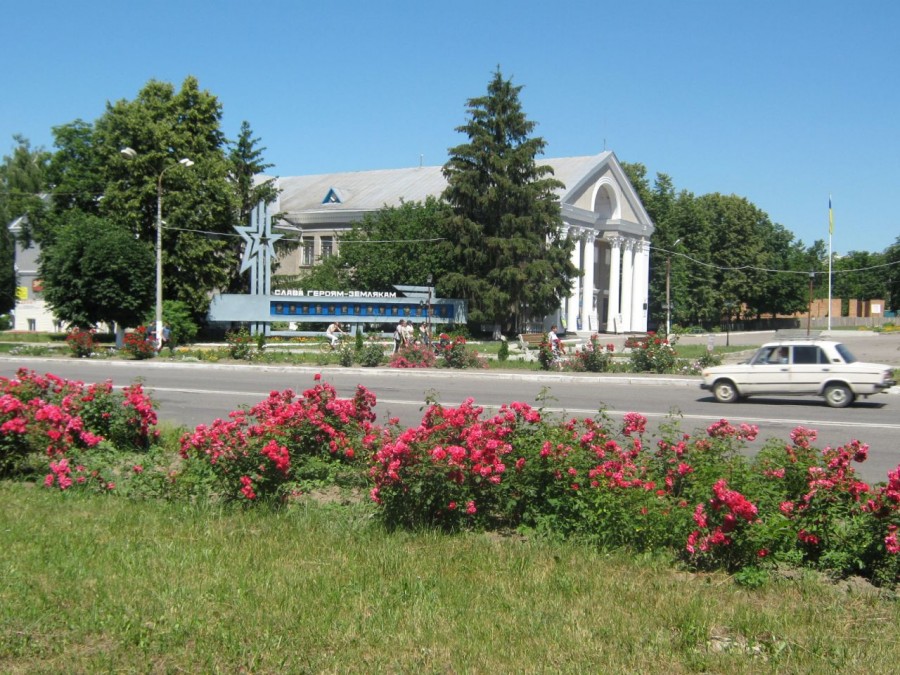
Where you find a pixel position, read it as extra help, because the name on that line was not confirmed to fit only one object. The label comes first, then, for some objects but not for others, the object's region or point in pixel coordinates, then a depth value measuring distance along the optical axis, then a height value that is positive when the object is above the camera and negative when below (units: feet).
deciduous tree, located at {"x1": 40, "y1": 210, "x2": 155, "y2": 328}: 131.34 +7.39
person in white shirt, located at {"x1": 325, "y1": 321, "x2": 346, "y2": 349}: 123.38 -0.06
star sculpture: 151.53 +14.60
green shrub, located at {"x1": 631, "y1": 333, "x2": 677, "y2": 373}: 88.58 -1.91
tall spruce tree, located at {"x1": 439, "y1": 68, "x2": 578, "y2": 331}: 173.37 +24.64
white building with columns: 222.07 +30.11
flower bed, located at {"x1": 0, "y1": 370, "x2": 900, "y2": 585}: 19.39 -3.71
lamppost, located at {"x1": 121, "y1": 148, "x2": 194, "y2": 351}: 120.98 +8.50
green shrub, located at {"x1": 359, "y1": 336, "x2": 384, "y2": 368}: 98.78 -2.55
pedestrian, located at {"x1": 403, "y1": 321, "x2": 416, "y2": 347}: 101.98 -0.11
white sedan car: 61.93 -2.41
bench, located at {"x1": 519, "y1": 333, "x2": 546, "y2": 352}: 141.46 -0.59
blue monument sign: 147.74 +4.98
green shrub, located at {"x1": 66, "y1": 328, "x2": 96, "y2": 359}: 112.27 -2.15
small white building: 229.45 +7.79
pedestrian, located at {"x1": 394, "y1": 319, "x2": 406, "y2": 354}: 109.33 -0.26
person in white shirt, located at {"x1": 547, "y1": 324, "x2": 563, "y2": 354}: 94.32 -0.74
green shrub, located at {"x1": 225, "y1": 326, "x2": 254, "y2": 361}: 106.22 -2.10
